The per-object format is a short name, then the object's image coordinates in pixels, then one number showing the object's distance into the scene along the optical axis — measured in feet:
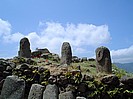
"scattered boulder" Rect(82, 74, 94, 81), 21.96
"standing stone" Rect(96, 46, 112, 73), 25.35
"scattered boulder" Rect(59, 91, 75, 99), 20.34
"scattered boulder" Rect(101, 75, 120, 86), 21.48
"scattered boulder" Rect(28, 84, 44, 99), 21.04
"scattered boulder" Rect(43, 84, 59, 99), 20.60
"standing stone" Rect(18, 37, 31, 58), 35.53
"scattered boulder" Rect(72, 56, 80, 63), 37.76
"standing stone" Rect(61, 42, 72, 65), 30.32
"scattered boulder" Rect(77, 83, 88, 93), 21.39
